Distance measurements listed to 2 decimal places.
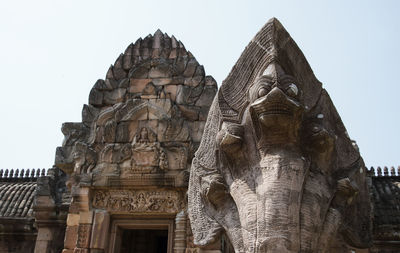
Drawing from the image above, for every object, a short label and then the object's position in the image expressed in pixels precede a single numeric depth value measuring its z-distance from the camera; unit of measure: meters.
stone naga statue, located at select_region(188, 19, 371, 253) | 3.81
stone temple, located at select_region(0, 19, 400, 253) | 3.98
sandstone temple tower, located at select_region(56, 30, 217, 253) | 7.50
